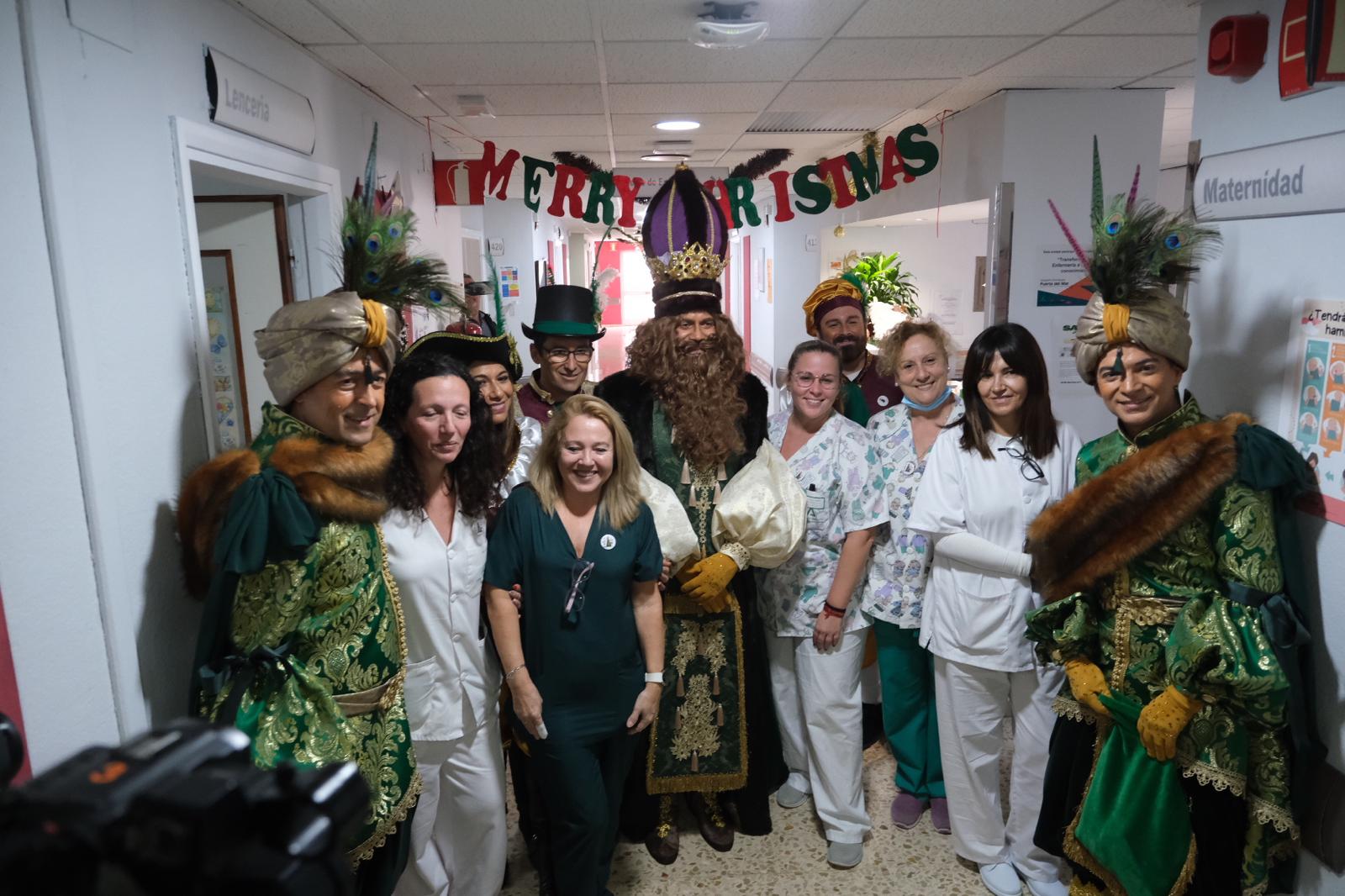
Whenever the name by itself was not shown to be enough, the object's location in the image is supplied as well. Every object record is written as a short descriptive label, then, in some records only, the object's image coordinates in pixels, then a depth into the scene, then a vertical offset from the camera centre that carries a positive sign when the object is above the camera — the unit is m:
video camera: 0.60 -0.38
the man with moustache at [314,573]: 1.62 -0.53
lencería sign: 2.14 +0.57
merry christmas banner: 3.58 +0.51
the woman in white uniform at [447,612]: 1.99 -0.73
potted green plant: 5.24 +0.10
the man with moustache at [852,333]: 3.37 -0.15
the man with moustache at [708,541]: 2.45 -0.69
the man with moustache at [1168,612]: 1.82 -0.72
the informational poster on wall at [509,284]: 8.80 +0.21
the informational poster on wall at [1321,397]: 1.87 -0.24
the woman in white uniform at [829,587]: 2.55 -0.88
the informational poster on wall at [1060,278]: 3.98 +0.08
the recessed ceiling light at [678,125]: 4.79 +1.01
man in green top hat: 2.89 -0.13
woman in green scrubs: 2.09 -0.76
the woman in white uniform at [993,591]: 2.33 -0.82
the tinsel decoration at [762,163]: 3.95 +0.65
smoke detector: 2.52 +0.81
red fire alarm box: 2.11 +0.62
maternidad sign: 1.85 +0.26
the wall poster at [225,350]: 2.64 -0.13
